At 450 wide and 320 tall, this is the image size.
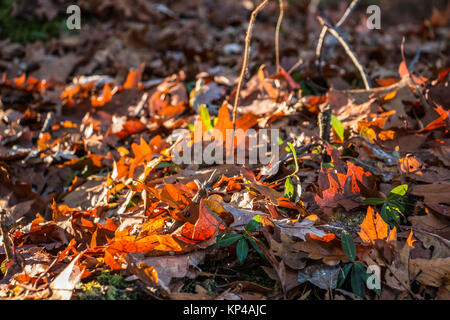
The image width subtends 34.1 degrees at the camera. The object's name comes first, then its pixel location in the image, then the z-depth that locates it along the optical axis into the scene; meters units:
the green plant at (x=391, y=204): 1.06
